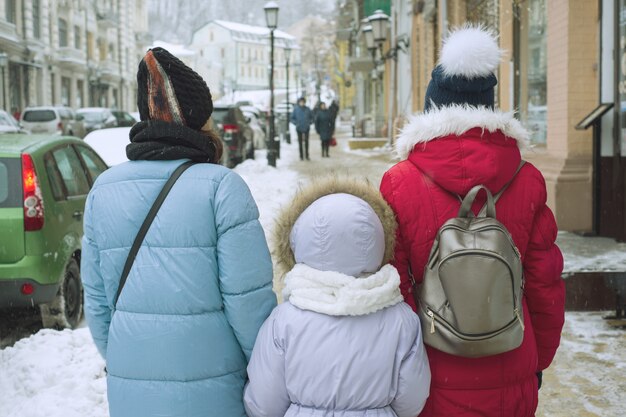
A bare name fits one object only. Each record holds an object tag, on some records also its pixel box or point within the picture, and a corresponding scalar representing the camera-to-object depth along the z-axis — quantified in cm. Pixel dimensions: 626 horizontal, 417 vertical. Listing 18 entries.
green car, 595
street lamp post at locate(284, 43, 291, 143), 4016
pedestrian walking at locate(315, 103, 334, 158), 2680
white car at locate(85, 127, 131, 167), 1217
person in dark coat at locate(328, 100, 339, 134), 2716
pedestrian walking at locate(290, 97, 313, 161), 2539
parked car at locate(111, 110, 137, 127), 4300
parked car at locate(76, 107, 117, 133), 4012
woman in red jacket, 259
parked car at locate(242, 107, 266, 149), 3150
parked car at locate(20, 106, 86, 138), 3406
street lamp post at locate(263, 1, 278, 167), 2298
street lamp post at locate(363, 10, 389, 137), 2488
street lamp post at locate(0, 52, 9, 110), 4006
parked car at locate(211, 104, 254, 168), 2236
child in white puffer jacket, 239
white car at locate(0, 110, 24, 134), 2634
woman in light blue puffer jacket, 255
